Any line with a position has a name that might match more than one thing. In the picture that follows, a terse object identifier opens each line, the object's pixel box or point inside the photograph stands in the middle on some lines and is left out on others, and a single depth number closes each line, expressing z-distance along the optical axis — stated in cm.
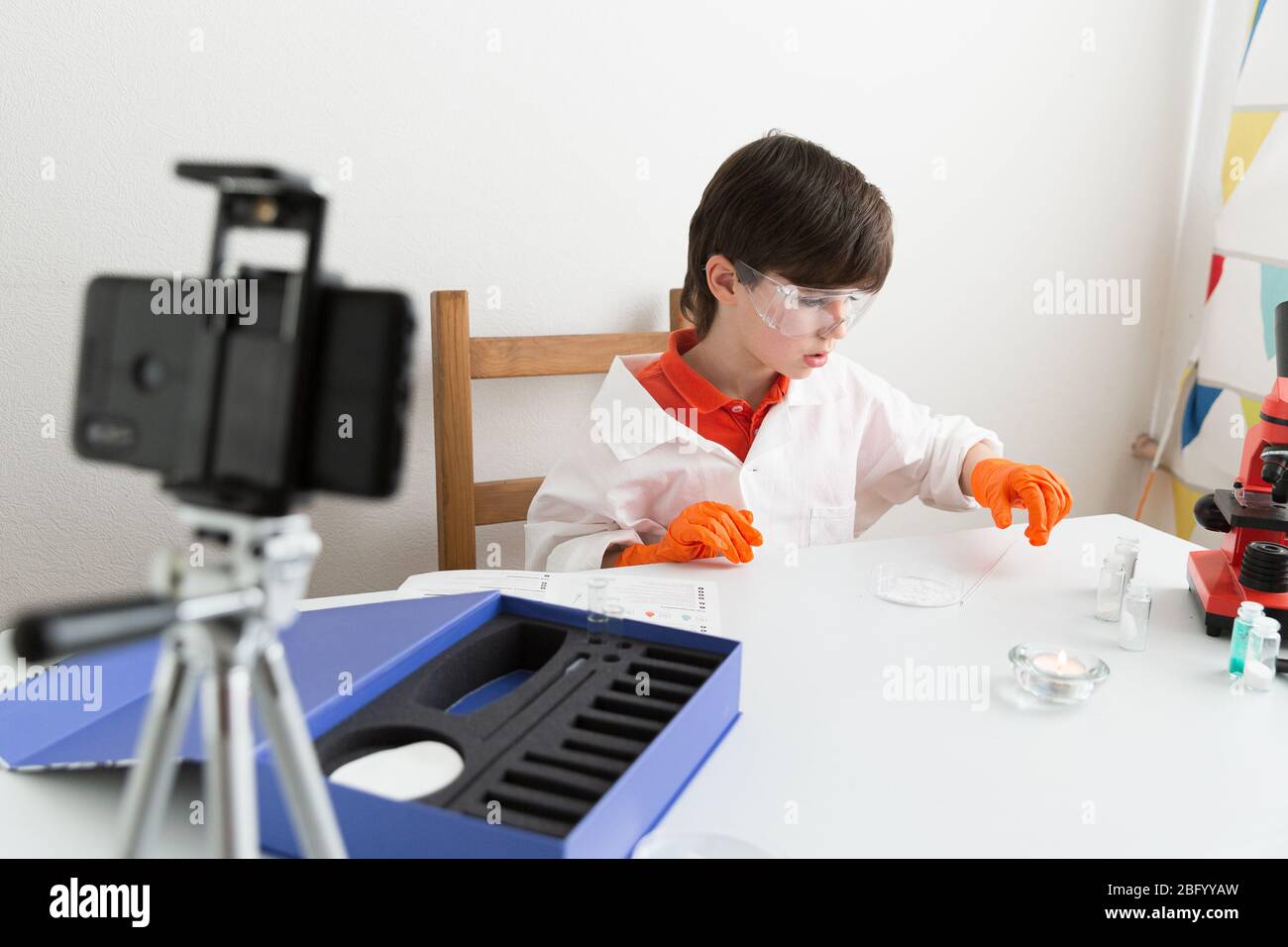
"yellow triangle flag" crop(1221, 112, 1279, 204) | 213
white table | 70
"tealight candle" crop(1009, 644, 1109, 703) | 90
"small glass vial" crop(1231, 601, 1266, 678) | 95
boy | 133
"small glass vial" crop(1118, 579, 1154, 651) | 101
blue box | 60
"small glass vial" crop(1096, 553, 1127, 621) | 109
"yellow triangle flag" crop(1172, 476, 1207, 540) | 245
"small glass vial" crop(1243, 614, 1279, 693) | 93
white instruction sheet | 106
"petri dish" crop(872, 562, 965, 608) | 113
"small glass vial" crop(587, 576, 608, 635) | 88
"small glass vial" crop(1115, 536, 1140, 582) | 112
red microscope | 102
